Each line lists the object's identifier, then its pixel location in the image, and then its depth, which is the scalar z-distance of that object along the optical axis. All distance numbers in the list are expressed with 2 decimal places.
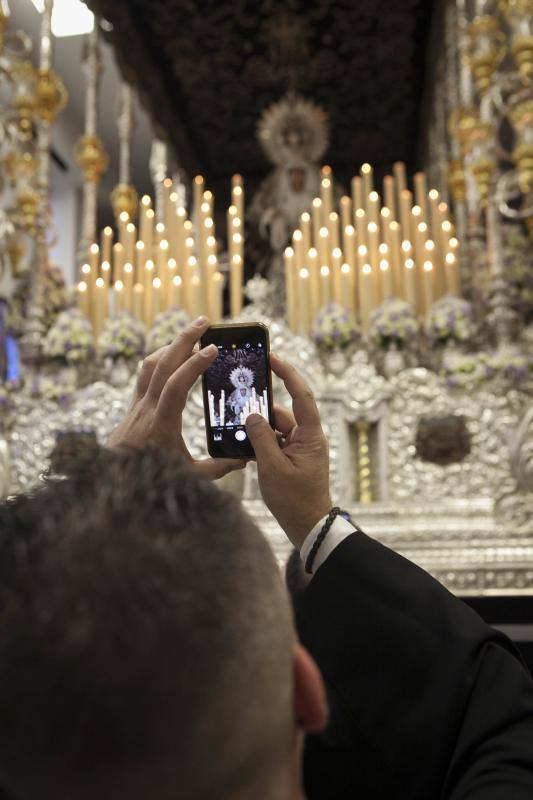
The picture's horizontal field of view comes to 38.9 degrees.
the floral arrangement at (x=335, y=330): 2.20
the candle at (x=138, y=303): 2.47
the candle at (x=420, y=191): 2.63
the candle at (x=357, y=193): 2.70
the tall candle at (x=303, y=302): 2.41
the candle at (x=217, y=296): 2.46
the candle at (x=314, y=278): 2.41
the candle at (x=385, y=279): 2.32
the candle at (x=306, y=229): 2.55
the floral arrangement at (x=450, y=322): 2.13
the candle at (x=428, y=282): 2.32
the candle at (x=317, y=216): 2.60
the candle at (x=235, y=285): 2.45
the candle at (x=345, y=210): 2.62
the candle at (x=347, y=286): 2.36
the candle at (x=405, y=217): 2.51
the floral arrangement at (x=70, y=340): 2.31
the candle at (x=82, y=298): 2.55
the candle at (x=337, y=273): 2.36
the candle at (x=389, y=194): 2.66
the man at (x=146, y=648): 0.27
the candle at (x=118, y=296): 2.47
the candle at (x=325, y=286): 2.40
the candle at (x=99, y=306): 2.54
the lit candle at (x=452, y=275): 2.34
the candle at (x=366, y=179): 2.72
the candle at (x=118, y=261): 2.59
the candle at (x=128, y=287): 2.49
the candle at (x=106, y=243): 2.63
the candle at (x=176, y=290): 2.43
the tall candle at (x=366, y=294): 2.34
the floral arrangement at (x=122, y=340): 2.27
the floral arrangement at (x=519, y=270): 2.28
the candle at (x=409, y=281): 2.30
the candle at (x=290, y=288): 2.45
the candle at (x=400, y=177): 2.71
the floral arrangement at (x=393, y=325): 2.15
